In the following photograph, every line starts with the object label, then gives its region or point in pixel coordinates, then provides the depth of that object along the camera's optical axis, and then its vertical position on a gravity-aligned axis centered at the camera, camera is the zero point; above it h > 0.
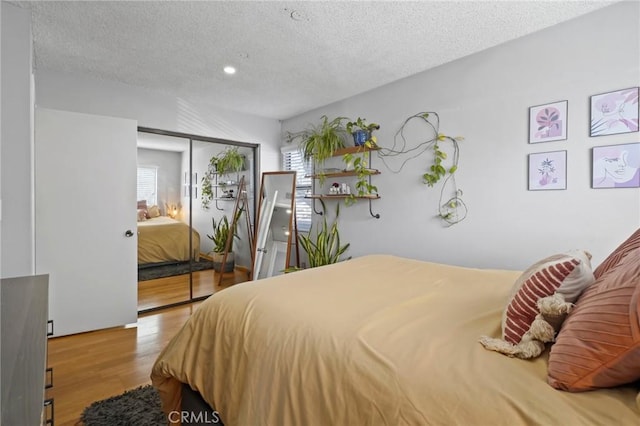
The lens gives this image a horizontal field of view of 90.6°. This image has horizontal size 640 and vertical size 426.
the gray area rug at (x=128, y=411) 1.76 -1.18
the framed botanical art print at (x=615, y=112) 1.95 +0.64
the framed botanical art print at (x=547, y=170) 2.21 +0.30
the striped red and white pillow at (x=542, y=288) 0.97 -0.24
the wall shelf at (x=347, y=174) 3.37 +0.42
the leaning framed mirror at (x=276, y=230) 4.06 -0.27
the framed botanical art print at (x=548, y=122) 2.21 +0.64
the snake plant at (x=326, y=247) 3.68 -0.43
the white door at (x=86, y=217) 2.75 -0.08
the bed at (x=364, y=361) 0.79 -0.46
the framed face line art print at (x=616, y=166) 1.94 +0.29
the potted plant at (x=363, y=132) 3.32 +0.84
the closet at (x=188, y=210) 3.60 -0.01
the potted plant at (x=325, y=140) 3.70 +0.83
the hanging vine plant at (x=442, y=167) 2.76 +0.39
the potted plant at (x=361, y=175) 3.37 +0.38
